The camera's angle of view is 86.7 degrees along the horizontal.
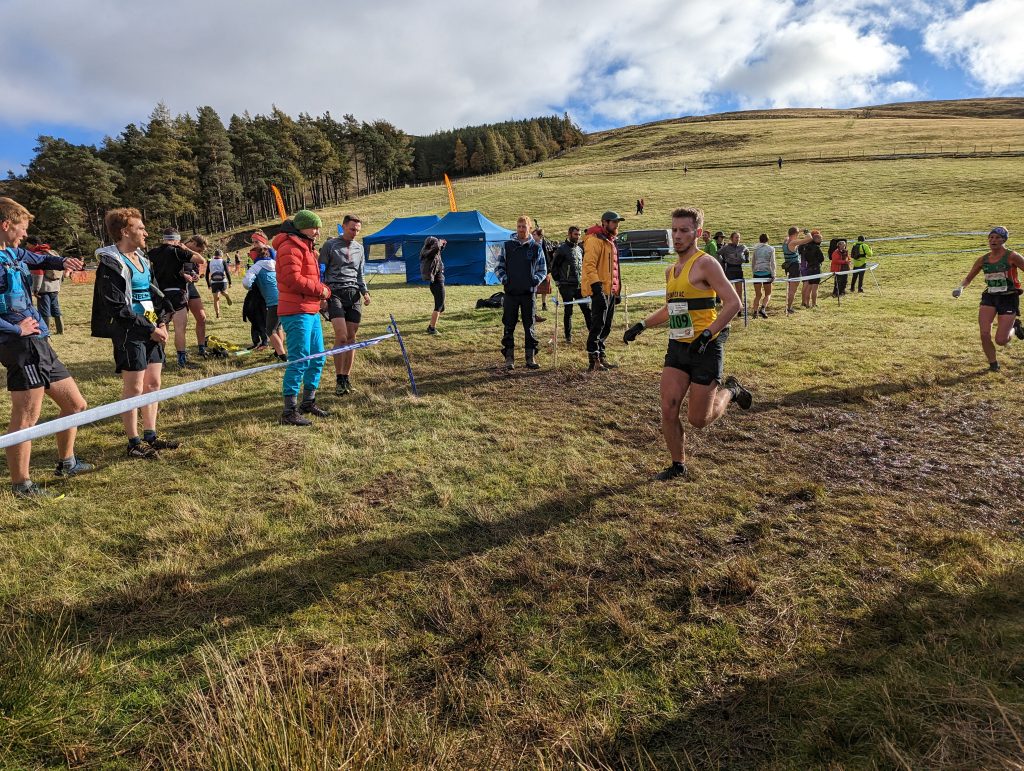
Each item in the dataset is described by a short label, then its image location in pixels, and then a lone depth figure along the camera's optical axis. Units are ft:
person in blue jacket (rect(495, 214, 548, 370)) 24.88
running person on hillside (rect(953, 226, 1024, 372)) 21.90
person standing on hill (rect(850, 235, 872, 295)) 53.01
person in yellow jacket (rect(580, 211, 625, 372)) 25.26
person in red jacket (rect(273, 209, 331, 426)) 18.42
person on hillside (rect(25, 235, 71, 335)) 34.27
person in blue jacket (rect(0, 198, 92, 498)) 12.91
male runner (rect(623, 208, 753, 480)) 13.44
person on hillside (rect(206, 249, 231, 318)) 43.98
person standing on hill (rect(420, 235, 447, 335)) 34.58
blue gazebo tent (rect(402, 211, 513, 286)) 71.41
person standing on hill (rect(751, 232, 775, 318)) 40.42
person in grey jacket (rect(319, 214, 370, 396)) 22.95
